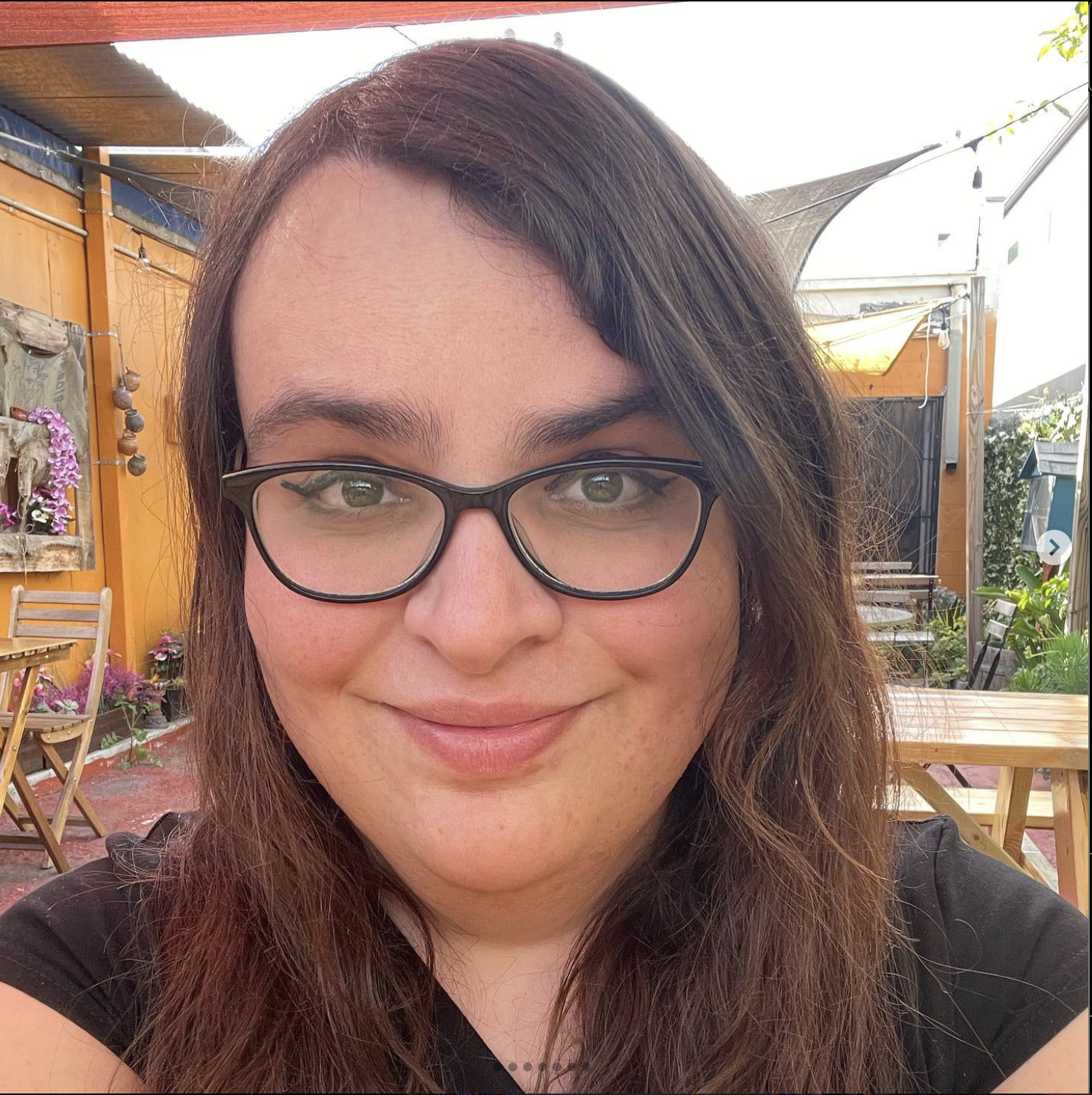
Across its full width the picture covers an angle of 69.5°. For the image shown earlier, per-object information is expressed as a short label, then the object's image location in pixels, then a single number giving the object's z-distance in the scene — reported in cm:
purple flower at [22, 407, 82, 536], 341
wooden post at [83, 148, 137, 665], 388
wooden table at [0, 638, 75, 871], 258
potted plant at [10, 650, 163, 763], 353
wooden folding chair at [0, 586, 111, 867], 291
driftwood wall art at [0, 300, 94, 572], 324
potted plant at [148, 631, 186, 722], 404
